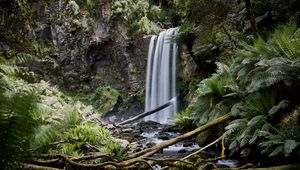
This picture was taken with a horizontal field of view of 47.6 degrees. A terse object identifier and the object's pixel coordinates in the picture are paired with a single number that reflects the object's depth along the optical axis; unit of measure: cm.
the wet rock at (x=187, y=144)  895
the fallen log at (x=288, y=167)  479
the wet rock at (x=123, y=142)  830
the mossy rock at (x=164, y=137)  1055
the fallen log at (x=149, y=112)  1301
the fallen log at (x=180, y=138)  565
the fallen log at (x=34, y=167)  351
